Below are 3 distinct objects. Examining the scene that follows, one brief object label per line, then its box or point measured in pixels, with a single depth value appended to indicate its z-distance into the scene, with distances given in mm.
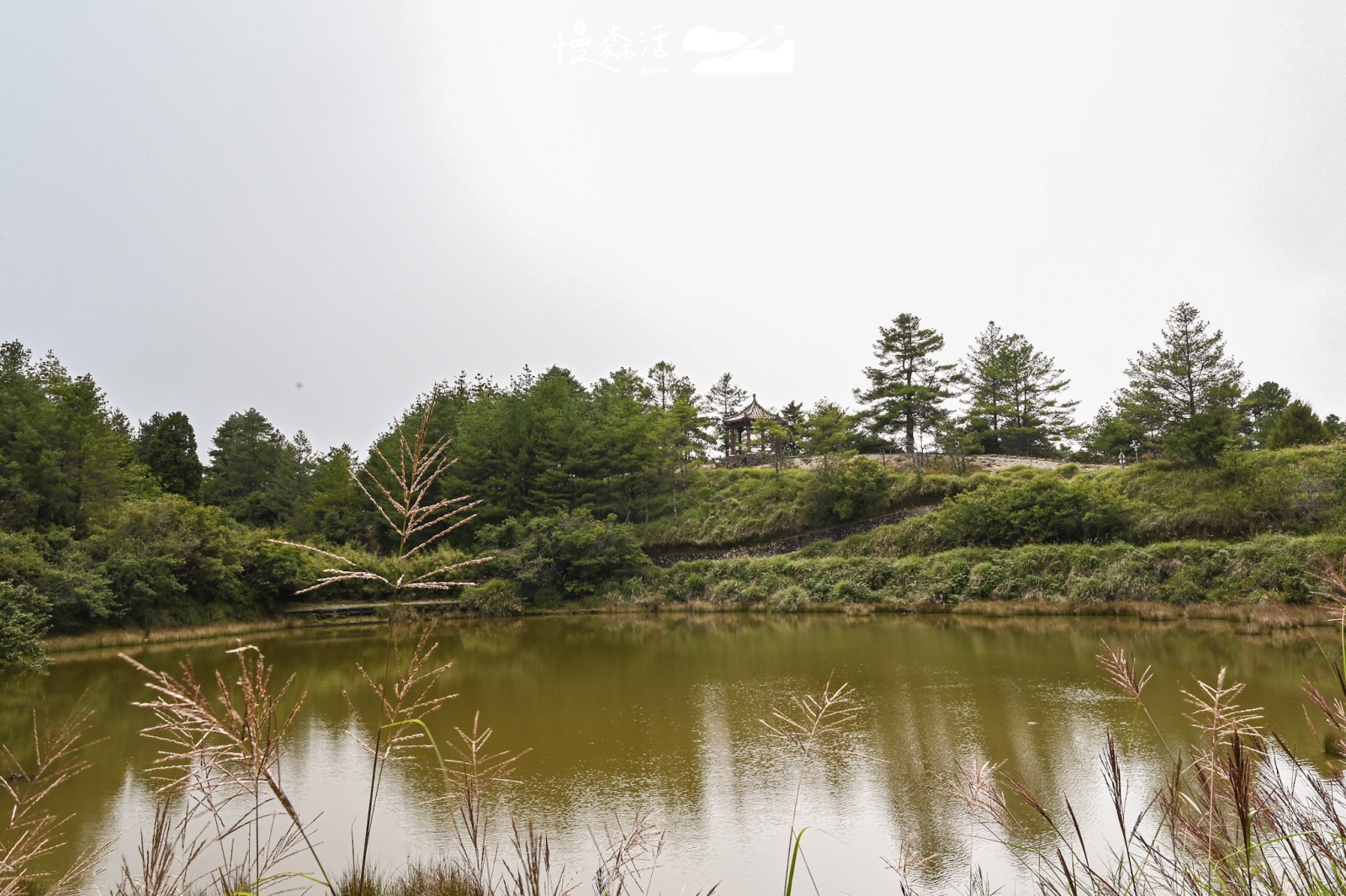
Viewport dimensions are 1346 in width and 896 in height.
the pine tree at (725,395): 47281
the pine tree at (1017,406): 33594
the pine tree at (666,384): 45125
